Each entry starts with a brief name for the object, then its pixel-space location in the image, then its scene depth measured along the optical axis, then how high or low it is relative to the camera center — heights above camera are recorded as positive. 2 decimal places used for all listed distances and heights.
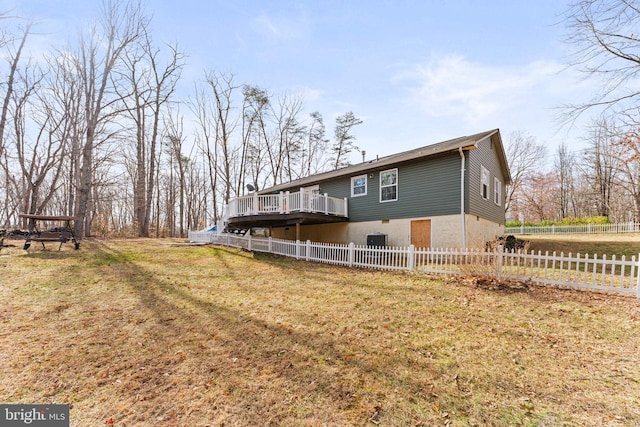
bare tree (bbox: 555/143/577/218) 35.75 +5.39
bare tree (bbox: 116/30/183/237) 21.50 +7.91
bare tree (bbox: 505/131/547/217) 30.28 +7.50
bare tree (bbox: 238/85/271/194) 26.05 +9.42
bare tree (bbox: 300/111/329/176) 29.20 +9.35
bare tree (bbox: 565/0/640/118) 7.88 +5.67
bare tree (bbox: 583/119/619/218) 29.35 +4.73
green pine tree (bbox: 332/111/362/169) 27.73 +9.10
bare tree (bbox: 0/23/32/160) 14.82 +8.40
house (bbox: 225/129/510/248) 11.02 +0.93
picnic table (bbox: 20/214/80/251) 10.45 -0.42
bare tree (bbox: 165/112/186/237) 27.62 +7.24
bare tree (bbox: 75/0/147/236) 15.30 +8.01
